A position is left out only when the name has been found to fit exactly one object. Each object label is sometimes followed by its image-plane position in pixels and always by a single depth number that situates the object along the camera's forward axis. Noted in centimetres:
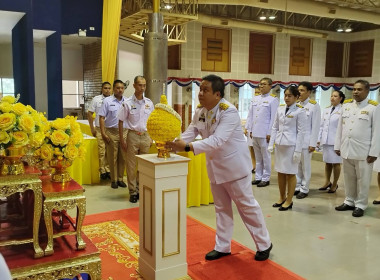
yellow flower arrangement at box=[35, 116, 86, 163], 215
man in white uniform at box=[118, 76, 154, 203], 436
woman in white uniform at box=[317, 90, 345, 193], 520
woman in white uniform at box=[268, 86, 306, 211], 406
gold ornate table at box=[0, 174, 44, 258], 192
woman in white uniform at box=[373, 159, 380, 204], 470
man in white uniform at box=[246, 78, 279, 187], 553
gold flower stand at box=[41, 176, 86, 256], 198
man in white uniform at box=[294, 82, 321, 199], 455
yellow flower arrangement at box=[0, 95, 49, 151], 193
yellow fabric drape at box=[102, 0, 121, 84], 641
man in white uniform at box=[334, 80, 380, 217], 402
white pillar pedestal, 238
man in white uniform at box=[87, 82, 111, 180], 554
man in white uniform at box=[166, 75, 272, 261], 258
